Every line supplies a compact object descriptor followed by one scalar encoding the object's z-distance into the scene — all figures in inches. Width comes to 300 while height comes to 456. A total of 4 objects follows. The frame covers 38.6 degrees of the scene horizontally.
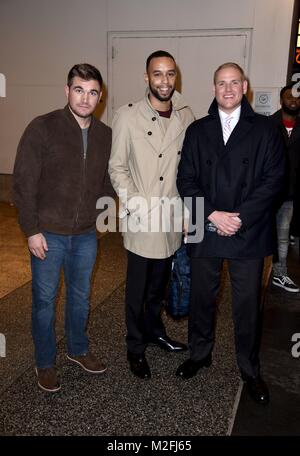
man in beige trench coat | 99.0
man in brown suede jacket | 91.0
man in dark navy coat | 93.2
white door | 240.7
